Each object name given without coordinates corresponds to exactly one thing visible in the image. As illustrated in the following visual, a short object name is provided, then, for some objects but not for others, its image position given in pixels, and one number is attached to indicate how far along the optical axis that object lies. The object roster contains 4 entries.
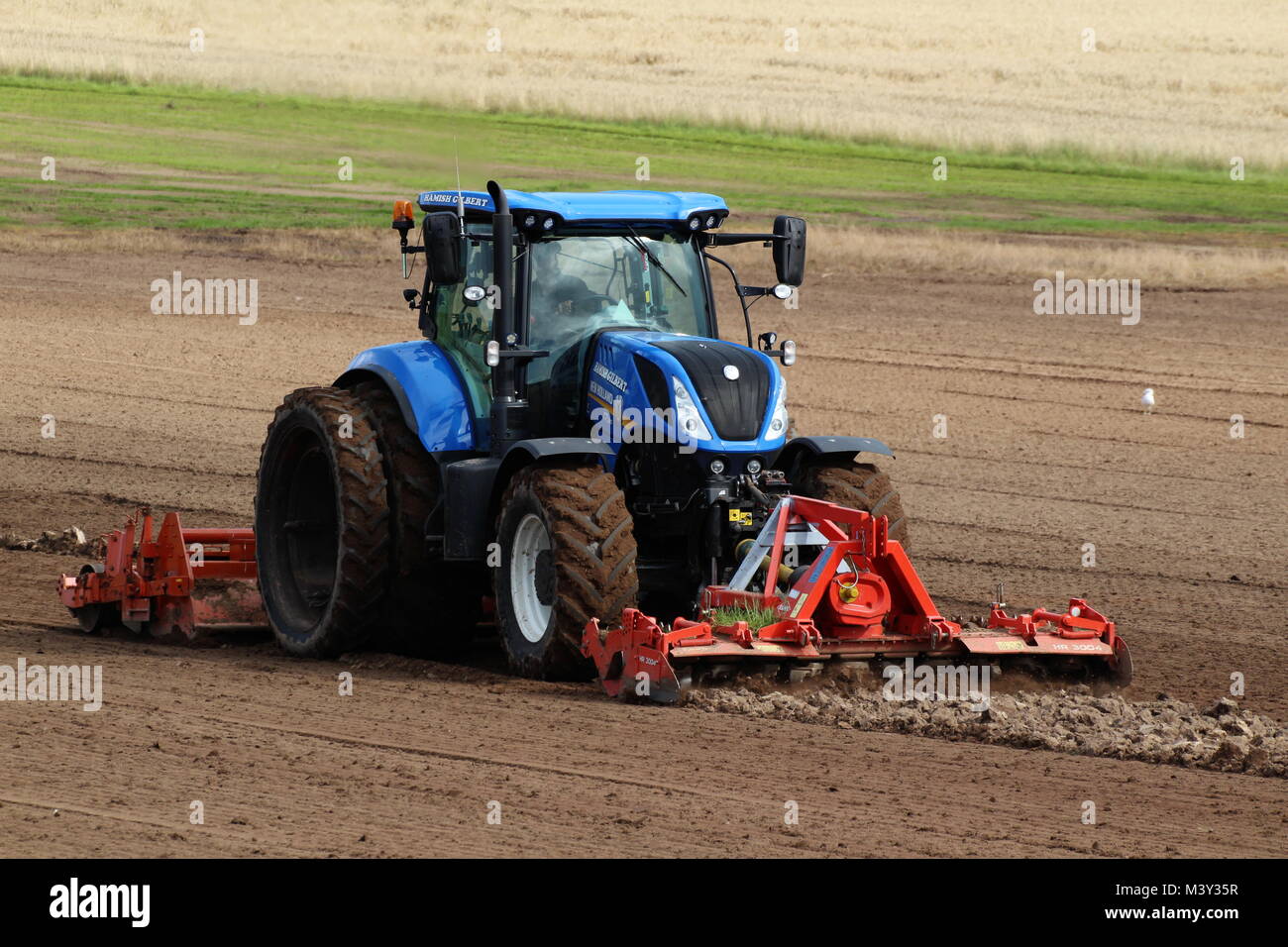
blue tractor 18.45
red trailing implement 22.06
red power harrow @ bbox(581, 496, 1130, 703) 17.33
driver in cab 19.80
